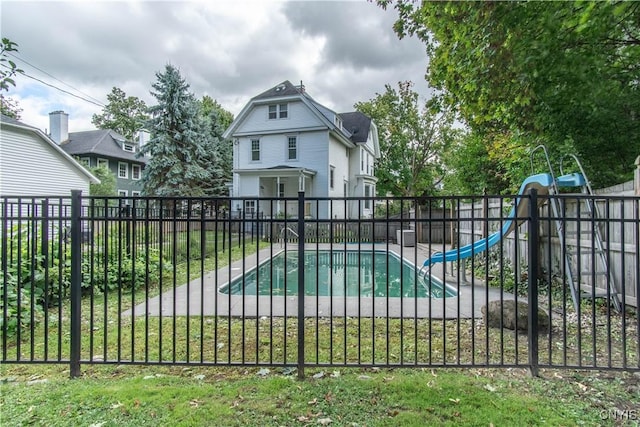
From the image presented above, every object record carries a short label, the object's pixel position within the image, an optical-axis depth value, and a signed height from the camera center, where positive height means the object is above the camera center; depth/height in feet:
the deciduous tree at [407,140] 78.28 +19.76
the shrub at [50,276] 9.98 -2.77
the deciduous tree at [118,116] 114.62 +37.68
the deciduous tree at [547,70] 12.75 +6.70
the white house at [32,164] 42.16 +8.47
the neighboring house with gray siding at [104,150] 75.36 +17.41
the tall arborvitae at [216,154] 74.08 +16.57
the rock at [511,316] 12.73 -4.04
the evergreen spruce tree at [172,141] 62.64 +15.93
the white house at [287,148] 60.49 +14.02
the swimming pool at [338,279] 22.58 -5.23
